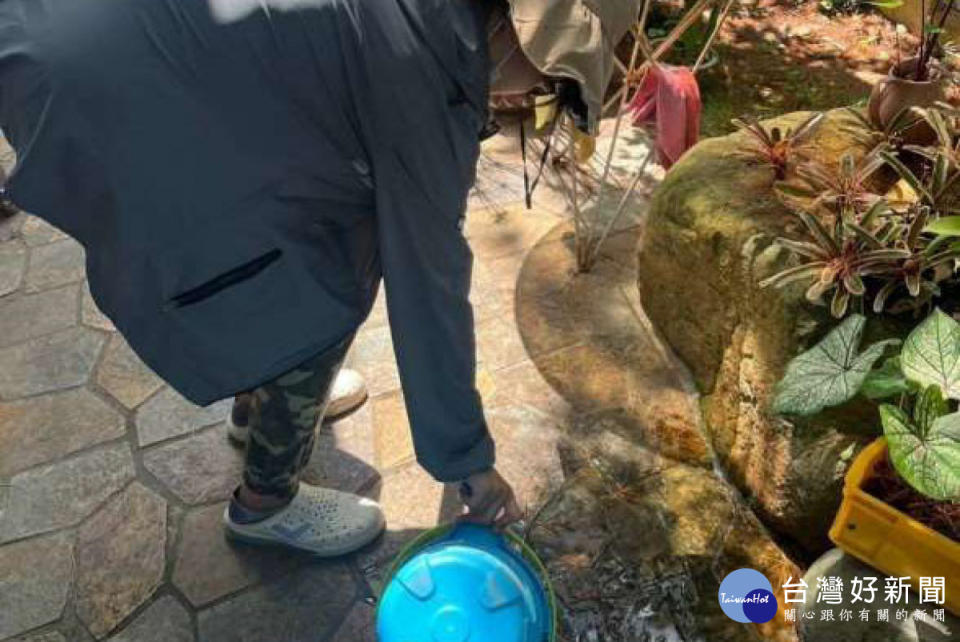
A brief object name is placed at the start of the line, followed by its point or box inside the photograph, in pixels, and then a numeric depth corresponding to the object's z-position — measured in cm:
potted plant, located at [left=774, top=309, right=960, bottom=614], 163
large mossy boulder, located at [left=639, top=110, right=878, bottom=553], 212
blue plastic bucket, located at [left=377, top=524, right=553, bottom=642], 171
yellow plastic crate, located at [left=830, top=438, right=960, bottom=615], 171
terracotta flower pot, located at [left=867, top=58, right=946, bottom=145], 246
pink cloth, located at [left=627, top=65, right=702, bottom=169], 235
